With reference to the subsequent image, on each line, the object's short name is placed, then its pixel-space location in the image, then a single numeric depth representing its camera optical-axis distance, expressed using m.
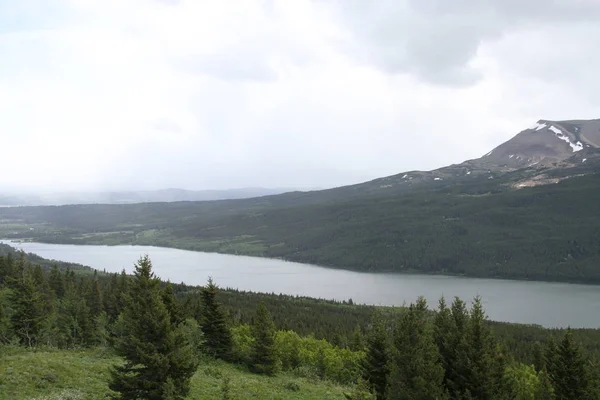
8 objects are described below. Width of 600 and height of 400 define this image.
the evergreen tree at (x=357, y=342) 59.28
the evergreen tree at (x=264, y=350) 41.88
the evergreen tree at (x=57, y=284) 82.31
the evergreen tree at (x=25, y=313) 43.97
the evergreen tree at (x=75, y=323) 54.20
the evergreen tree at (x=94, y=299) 67.31
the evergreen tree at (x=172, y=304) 28.46
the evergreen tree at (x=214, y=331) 42.59
